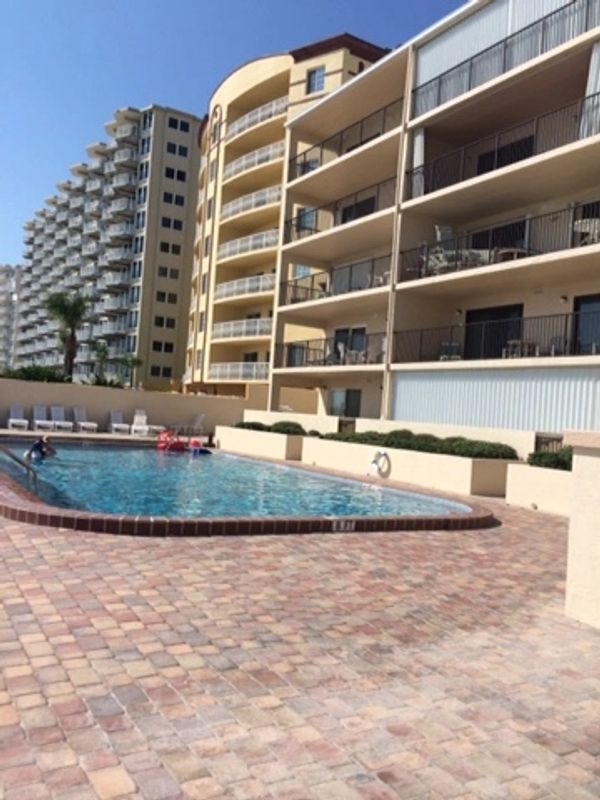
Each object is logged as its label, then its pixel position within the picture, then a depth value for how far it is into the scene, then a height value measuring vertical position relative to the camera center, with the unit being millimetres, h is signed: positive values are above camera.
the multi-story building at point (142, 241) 64625 +16429
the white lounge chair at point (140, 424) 28109 -1366
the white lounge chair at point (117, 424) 28344 -1436
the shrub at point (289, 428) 22942 -916
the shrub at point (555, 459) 13211 -825
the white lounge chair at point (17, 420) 25984 -1411
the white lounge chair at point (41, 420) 26328 -1387
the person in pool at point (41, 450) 17578 -1771
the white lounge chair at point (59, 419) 26828 -1332
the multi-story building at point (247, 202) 32844 +11557
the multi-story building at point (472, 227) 16266 +6163
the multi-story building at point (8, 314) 117312 +13283
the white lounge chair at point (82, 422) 27453 -1408
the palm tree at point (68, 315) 60031 +6922
